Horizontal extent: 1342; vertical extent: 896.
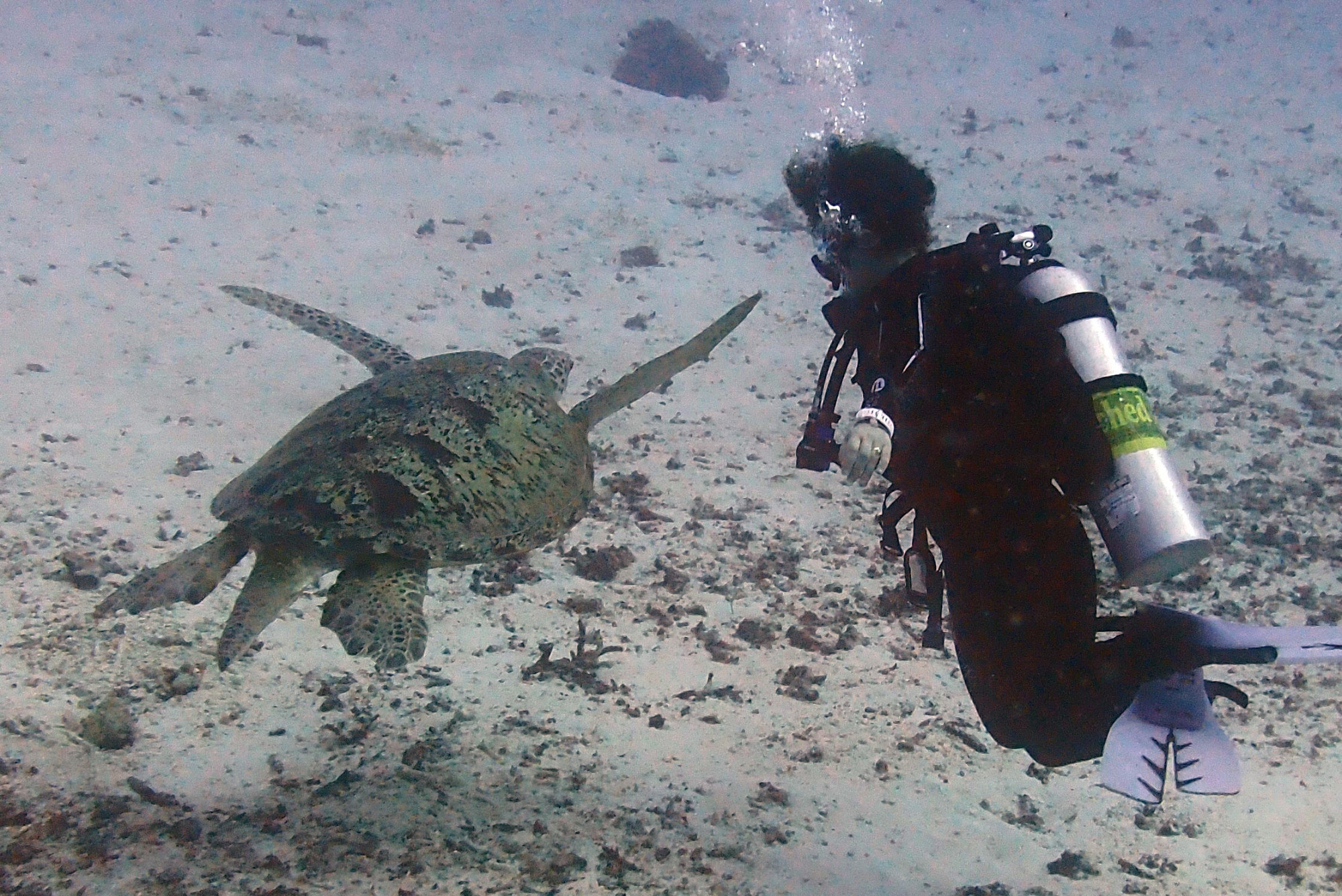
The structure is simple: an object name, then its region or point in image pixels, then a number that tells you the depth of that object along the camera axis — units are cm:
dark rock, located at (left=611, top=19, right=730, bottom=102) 1934
